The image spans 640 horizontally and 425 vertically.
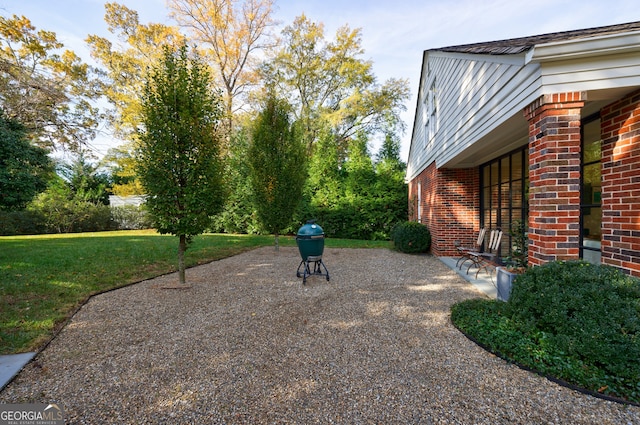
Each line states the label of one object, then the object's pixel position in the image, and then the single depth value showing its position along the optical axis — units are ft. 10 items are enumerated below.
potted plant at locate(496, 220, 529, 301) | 12.15
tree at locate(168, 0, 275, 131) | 52.26
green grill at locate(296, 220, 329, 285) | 18.85
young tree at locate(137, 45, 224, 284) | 16.01
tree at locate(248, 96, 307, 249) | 29.55
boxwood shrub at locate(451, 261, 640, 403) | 7.26
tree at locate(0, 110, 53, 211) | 22.12
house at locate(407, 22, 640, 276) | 9.86
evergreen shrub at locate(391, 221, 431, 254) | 28.66
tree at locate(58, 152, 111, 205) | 59.06
